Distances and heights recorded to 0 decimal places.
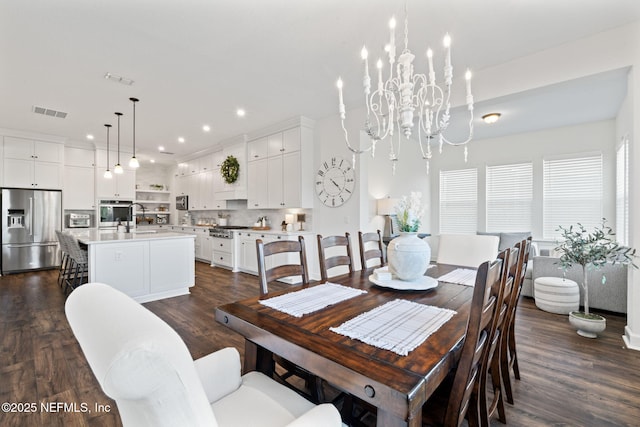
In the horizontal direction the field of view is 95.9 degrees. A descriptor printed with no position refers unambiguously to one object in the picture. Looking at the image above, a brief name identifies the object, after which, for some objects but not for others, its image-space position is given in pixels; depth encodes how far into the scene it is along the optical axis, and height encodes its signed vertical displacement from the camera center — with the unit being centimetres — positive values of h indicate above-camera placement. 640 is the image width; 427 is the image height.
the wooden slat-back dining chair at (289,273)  163 -41
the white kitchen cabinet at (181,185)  817 +74
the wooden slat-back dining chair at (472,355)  97 -53
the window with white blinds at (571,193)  497 +33
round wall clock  453 +48
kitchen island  365 -71
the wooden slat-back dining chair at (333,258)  218 -36
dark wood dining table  83 -49
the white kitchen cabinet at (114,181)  670 +72
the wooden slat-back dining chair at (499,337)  125 -66
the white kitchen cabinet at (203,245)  666 -81
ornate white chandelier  185 +81
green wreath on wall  617 +90
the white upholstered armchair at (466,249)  275 -38
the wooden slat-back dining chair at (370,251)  250 -36
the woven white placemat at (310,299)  143 -49
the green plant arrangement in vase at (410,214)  187 -2
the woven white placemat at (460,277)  200 -49
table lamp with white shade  480 -5
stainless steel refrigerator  546 -34
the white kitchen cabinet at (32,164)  555 +95
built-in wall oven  679 -3
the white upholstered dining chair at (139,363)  51 -29
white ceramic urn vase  184 -29
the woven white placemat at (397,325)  106 -49
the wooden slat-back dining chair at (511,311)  175 -63
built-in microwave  808 +22
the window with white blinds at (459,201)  639 +22
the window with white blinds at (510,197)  569 +28
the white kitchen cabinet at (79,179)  636 +72
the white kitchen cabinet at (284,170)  496 +75
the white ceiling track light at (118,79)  331 +156
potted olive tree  270 -48
